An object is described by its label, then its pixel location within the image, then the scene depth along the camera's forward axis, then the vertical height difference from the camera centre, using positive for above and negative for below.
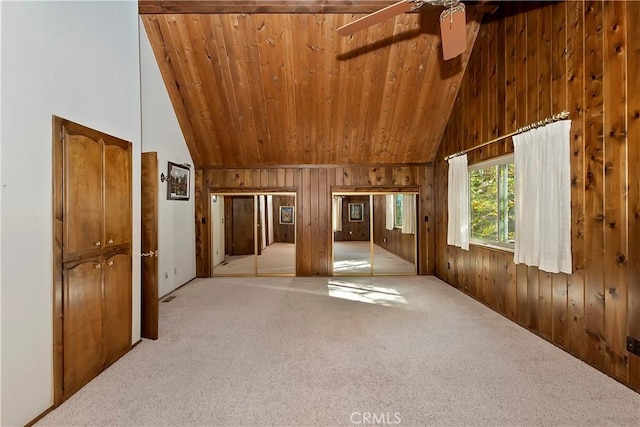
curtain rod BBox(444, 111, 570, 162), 2.70 +0.91
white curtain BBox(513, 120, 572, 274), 2.68 +0.15
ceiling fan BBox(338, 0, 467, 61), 2.22 +1.59
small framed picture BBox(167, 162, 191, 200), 4.85 +0.60
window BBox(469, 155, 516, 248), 3.74 +0.15
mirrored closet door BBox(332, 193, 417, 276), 6.38 -0.69
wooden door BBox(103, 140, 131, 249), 2.49 +0.20
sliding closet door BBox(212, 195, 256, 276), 7.77 -0.41
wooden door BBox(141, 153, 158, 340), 3.02 -0.30
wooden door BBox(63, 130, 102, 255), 2.10 +0.19
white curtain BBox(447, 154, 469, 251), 4.50 +0.17
